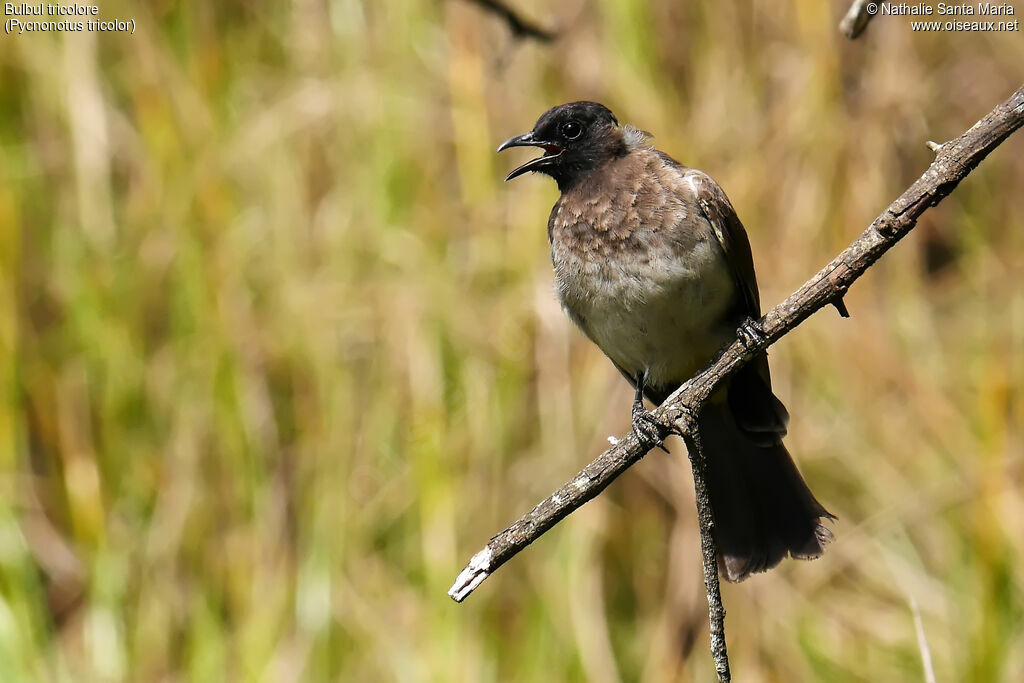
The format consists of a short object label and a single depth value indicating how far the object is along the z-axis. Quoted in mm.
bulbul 7078
